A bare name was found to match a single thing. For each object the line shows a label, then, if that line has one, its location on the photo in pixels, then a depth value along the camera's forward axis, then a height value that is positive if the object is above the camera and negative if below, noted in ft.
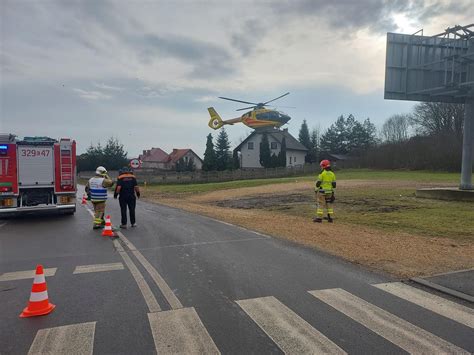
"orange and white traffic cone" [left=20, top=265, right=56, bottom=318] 15.02 -5.88
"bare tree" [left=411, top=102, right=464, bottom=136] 212.64 +26.53
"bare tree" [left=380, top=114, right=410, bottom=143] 324.60 +28.83
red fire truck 43.27 -2.32
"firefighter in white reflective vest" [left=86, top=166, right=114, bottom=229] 36.83 -3.69
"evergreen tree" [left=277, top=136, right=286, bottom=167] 231.50 +2.60
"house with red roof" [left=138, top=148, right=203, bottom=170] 322.55 -0.21
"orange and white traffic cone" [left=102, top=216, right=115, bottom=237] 33.14 -6.58
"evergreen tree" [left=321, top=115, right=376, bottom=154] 307.58 +18.51
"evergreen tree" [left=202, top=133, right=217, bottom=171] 224.33 -0.67
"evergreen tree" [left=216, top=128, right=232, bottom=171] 228.84 +5.59
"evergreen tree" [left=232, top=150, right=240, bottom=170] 239.34 -1.05
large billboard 64.03 +16.39
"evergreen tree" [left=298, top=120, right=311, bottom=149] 296.30 +18.61
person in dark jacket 38.01 -3.66
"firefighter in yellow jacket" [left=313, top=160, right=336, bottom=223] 39.73 -2.92
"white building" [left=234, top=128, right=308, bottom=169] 242.78 +6.85
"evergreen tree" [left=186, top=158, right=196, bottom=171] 249.75 -5.68
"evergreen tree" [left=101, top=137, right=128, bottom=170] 212.43 -0.10
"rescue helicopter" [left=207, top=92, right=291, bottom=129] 162.30 +17.97
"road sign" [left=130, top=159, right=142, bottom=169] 95.64 -1.69
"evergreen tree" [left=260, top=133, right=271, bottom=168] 230.48 +3.64
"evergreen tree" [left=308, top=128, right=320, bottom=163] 276.00 +9.17
